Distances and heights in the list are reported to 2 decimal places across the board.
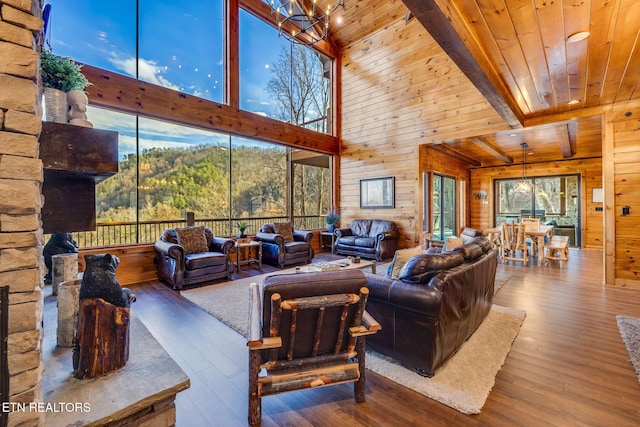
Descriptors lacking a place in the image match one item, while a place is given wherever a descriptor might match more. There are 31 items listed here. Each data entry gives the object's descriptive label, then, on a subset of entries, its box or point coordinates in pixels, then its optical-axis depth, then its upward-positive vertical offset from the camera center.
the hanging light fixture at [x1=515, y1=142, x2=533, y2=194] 7.50 +0.99
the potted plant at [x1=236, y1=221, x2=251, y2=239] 5.67 -0.32
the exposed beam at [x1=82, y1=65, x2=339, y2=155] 4.23 +1.87
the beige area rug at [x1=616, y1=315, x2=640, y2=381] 2.25 -1.19
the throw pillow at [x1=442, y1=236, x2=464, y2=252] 3.26 -0.38
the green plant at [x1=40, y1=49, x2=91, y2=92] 1.59 +0.83
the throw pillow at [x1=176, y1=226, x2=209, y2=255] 4.63 -0.45
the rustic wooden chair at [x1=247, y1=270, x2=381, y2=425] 1.50 -0.69
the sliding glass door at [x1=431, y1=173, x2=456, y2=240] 8.23 +0.15
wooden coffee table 3.66 -0.75
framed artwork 6.93 +0.47
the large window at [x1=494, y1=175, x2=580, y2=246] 8.66 +0.26
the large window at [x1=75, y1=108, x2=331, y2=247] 5.07 +0.68
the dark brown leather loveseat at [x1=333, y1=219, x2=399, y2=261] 6.23 -0.64
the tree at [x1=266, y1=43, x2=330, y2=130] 7.36 +3.47
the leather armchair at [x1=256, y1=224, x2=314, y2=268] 5.50 -0.73
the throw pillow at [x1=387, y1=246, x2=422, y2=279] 2.61 -0.48
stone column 1.06 +0.07
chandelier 6.66 +4.92
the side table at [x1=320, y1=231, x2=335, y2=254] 7.45 -0.69
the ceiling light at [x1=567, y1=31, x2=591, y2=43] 2.54 +1.60
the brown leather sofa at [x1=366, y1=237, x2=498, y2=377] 1.95 -0.72
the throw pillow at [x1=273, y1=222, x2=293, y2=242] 6.04 -0.39
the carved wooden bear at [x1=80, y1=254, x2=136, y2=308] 1.57 -0.40
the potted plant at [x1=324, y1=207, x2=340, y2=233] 7.43 -0.25
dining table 5.96 -0.56
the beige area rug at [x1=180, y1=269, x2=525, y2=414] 1.84 -1.20
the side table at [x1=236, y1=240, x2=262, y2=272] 5.23 -0.82
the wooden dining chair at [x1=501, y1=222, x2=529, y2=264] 5.89 -0.64
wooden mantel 1.43 +0.24
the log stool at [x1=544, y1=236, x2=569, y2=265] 5.77 -0.76
